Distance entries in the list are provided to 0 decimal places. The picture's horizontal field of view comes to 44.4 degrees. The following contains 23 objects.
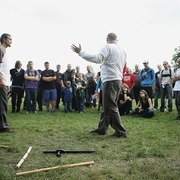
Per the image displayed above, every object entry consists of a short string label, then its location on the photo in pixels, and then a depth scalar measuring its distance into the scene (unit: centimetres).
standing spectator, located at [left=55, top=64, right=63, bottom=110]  977
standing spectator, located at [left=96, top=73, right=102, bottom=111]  905
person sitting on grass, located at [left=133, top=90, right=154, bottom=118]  812
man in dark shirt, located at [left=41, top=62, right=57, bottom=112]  889
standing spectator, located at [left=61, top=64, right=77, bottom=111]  969
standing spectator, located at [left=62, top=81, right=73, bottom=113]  921
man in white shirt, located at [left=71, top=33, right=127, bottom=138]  461
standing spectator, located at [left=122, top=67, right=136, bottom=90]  935
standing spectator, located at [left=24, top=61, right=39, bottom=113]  861
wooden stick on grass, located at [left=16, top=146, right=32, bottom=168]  281
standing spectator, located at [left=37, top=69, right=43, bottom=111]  943
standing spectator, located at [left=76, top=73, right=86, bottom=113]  917
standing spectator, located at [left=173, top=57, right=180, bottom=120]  742
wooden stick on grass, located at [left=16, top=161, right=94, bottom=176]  256
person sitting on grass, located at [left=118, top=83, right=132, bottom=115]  867
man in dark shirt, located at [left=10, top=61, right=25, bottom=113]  858
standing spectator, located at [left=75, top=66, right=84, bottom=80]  1011
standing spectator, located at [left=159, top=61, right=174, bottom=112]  902
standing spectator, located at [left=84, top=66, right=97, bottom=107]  1035
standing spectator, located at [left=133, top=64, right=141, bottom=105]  963
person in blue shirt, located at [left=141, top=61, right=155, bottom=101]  910
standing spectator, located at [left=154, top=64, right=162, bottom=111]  997
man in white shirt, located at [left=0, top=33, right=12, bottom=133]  491
